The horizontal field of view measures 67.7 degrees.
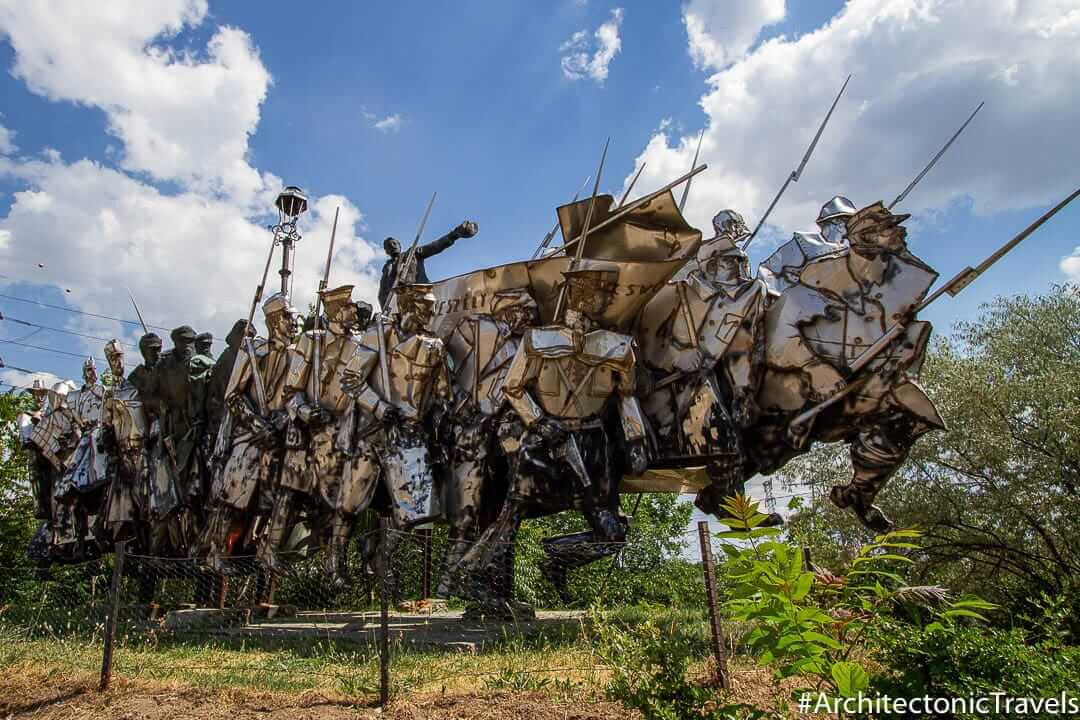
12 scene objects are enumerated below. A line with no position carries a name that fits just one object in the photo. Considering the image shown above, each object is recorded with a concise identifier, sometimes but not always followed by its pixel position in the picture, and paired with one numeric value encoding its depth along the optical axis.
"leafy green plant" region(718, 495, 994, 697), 2.46
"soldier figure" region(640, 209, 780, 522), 7.20
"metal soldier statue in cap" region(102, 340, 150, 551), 10.59
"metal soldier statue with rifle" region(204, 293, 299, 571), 9.41
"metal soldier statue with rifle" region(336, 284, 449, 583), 7.88
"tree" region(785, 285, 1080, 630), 10.18
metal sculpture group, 7.15
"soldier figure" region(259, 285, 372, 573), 8.95
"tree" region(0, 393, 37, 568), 19.44
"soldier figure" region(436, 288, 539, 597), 7.87
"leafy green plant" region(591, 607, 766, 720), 3.08
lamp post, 11.44
